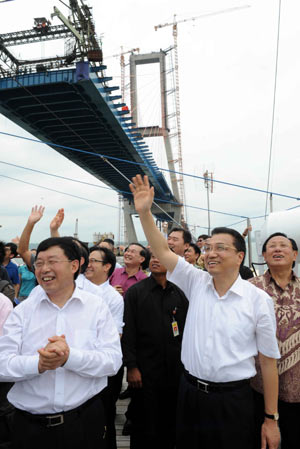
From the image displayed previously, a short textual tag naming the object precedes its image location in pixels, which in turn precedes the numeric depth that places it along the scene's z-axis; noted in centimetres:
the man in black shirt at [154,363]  237
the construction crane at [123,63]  4887
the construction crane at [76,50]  1675
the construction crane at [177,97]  4894
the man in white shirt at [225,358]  170
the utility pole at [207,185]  2853
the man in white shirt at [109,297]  253
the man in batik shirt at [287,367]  202
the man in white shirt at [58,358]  147
